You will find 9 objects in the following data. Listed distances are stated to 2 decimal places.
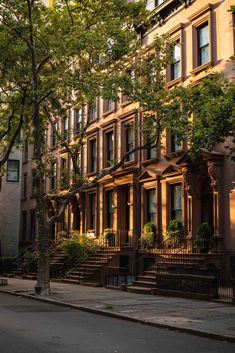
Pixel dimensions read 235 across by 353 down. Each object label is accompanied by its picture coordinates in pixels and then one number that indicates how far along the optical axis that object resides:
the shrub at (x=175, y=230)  22.12
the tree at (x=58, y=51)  18.73
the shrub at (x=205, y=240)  19.89
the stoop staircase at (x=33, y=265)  27.80
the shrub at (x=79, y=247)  26.83
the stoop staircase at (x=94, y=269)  23.91
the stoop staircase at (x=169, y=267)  18.42
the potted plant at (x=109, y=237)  26.98
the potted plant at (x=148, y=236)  23.77
